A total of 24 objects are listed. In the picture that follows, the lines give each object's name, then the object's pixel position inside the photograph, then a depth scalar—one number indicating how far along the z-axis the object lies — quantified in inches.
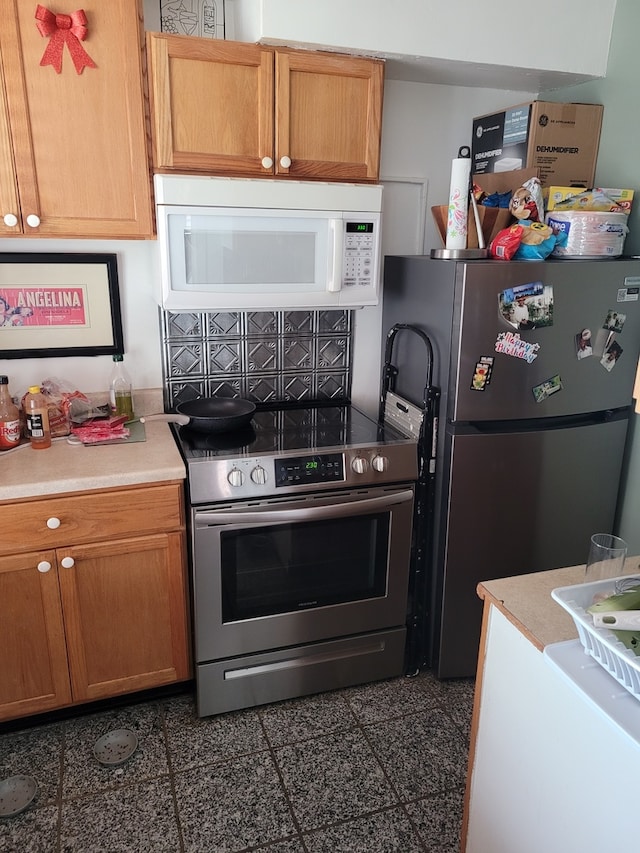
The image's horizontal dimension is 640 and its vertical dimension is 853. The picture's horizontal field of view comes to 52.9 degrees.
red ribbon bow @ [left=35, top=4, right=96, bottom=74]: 70.8
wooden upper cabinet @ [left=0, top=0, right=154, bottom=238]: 71.2
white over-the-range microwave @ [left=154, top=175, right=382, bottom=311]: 77.2
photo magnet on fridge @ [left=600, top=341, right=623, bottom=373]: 86.7
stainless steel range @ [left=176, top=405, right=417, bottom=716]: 80.0
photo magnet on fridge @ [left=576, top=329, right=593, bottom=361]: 84.5
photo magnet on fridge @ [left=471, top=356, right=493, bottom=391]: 81.5
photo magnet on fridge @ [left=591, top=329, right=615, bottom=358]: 85.6
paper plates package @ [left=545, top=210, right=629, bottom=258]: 84.7
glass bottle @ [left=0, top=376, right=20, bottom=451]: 81.1
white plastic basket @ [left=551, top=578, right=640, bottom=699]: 40.5
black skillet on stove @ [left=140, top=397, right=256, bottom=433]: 87.4
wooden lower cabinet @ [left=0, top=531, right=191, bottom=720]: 76.6
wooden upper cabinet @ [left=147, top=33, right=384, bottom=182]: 75.6
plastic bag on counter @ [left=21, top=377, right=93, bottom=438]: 87.1
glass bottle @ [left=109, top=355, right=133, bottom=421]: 92.1
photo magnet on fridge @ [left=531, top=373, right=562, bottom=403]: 84.7
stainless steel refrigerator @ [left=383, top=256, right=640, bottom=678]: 80.7
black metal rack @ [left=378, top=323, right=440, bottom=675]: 86.8
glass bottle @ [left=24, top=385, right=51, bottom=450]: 81.5
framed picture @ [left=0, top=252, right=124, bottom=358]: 87.7
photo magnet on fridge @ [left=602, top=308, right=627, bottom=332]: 85.1
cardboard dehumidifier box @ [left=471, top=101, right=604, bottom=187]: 91.7
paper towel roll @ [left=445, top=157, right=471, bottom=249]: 82.8
